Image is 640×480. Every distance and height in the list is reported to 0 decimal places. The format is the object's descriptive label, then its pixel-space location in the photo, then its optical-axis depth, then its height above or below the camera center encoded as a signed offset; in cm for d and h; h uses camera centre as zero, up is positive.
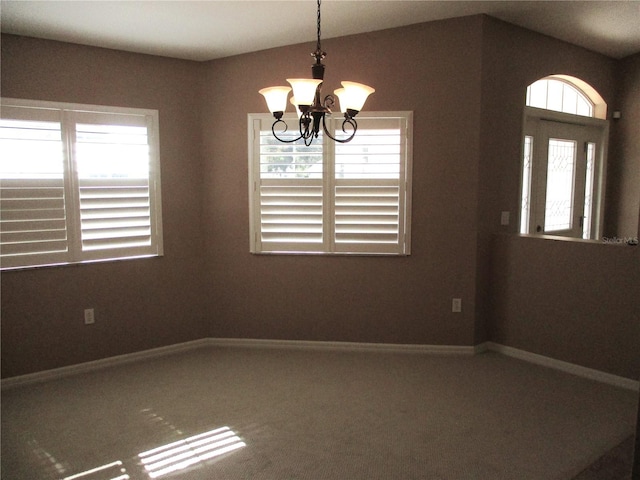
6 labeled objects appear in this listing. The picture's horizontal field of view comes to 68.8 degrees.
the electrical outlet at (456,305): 390 -88
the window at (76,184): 334 +11
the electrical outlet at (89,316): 371 -94
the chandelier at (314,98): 217 +49
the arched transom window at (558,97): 426 +98
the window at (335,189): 383 +8
